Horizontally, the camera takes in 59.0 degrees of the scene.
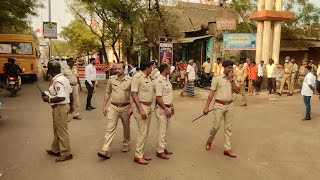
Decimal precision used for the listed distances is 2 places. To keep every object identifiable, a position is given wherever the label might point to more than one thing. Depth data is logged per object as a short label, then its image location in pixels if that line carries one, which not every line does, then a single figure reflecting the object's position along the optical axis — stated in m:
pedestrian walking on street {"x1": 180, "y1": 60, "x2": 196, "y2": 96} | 11.89
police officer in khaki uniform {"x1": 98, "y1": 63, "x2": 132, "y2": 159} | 4.81
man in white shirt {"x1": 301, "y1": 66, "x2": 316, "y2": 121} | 7.75
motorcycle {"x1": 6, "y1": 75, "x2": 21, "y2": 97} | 11.36
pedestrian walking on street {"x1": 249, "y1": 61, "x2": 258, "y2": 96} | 12.37
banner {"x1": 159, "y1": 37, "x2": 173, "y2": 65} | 12.58
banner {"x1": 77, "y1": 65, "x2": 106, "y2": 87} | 17.82
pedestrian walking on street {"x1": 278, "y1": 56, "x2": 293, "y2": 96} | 12.15
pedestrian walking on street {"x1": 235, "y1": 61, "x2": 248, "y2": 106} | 10.08
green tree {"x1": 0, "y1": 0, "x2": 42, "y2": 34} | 17.80
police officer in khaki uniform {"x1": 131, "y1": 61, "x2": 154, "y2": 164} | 4.68
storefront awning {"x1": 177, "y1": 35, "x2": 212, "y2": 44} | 18.08
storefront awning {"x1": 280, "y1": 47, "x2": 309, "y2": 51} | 17.98
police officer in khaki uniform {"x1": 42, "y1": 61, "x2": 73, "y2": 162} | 4.68
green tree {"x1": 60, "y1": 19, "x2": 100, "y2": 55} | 35.58
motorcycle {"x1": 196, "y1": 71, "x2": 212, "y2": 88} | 14.77
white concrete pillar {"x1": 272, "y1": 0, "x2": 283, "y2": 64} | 13.69
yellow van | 15.24
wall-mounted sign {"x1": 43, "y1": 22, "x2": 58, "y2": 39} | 19.72
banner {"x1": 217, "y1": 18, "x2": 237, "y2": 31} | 15.54
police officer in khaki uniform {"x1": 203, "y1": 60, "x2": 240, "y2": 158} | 5.12
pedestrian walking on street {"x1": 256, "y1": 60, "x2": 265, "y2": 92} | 12.91
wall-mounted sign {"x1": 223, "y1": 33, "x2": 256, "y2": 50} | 13.96
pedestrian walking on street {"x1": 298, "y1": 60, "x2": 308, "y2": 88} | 13.12
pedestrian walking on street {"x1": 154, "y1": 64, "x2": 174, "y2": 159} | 4.92
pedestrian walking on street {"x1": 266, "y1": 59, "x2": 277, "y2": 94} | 12.49
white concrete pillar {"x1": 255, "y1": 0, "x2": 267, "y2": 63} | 13.76
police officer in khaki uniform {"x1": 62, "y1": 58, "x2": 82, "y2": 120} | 7.42
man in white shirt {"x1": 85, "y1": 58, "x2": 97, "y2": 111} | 8.75
